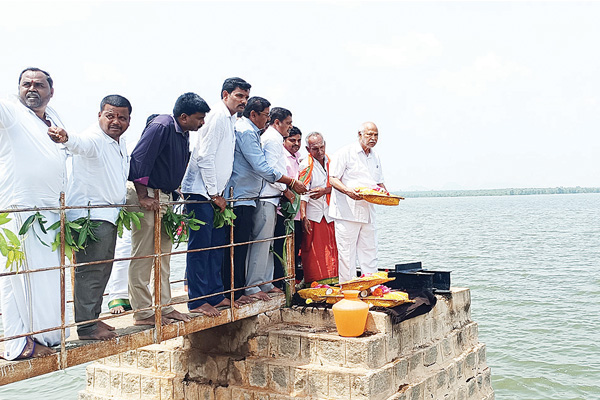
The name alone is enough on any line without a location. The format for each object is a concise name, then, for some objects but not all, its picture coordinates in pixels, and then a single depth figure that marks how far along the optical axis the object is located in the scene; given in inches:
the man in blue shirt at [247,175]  257.1
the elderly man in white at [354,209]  303.3
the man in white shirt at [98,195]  198.7
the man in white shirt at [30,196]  177.6
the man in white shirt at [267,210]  270.1
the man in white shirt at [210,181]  238.7
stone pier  242.8
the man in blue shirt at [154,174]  218.2
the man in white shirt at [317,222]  311.1
